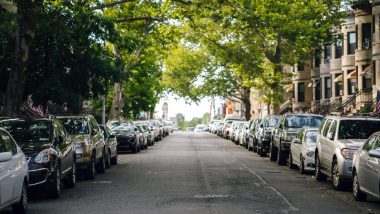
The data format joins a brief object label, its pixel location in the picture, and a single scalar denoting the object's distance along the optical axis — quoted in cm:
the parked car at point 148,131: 4294
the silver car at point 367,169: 1294
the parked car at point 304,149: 2155
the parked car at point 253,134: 3578
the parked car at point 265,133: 3156
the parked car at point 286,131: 2636
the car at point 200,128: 11036
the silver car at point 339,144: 1642
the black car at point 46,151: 1419
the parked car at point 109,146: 2427
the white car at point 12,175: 1073
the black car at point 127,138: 3497
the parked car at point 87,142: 1934
